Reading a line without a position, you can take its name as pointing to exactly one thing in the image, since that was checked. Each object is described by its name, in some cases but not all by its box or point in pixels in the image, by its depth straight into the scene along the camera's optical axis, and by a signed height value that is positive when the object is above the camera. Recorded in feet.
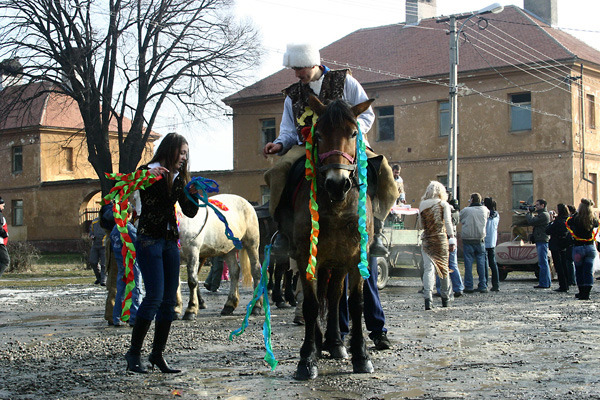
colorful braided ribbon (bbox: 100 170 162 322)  21.21 +0.33
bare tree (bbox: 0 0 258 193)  103.14 +21.68
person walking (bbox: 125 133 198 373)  20.83 -1.07
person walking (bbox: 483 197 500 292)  55.57 -2.20
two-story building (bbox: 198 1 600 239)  117.80 +16.04
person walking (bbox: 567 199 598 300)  44.98 -2.29
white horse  35.86 -1.65
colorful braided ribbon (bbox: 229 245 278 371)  19.63 -2.84
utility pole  82.74 +13.93
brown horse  19.60 -0.34
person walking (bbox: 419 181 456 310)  41.22 -1.59
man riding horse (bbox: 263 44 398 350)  21.77 +2.40
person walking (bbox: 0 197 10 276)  51.26 -2.37
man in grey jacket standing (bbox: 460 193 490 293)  52.70 -2.13
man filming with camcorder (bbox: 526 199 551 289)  57.16 -2.44
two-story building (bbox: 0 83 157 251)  162.81 +6.83
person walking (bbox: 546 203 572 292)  52.44 -2.56
